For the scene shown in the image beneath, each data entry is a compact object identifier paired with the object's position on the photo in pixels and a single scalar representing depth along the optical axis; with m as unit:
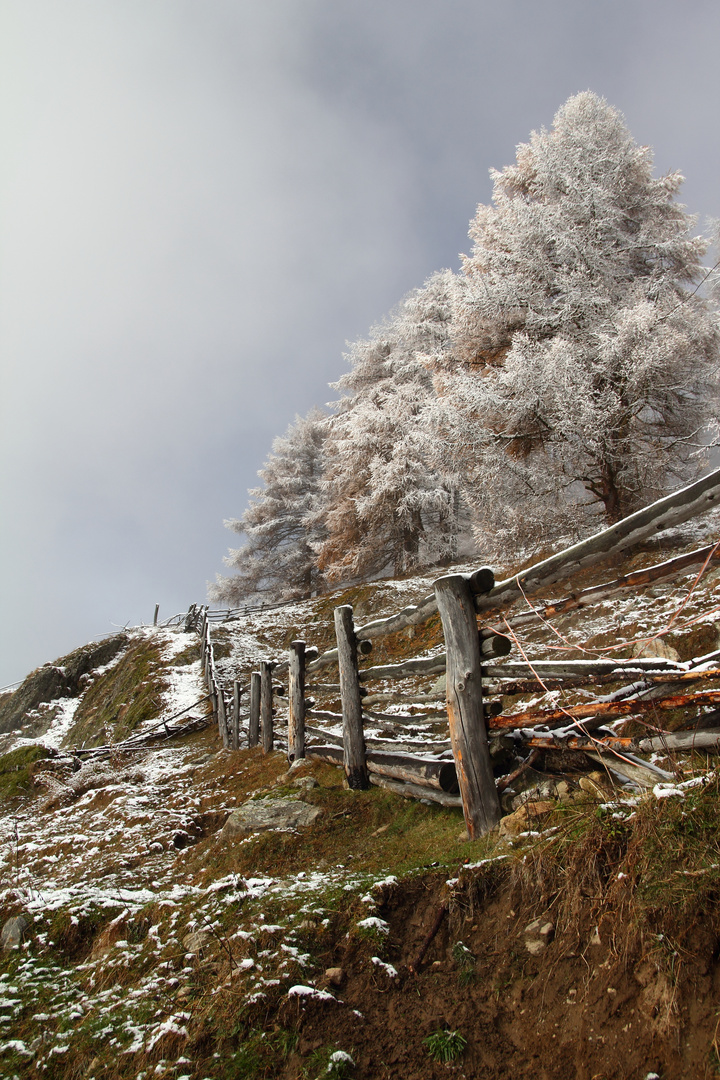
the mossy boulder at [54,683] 20.00
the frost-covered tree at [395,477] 18.86
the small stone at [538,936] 2.36
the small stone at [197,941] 3.10
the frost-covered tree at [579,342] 9.89
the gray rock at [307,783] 5.73
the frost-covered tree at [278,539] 25.38
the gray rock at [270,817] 4.95
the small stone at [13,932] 3.66
